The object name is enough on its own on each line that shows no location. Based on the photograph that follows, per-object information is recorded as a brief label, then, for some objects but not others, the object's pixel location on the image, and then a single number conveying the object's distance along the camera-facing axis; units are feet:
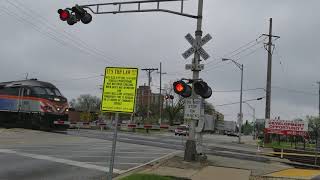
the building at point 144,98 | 222.09
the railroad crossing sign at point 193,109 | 34.35
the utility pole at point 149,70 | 167.91
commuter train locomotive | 64.49
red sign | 85.84
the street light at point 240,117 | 111.88
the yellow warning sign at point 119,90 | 16.64
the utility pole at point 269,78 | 93.05
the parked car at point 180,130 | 112.63
